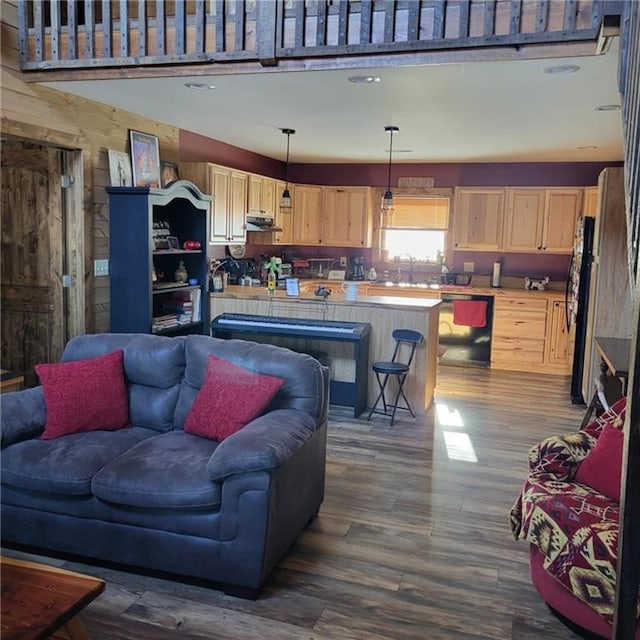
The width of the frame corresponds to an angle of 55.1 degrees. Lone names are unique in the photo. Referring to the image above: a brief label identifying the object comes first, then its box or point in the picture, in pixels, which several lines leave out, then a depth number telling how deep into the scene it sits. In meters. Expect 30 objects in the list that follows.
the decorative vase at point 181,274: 5.77
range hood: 7.04
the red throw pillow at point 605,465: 2.59
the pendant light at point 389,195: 5.70
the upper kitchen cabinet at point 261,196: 7.07
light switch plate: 5.01
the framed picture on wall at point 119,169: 5.09
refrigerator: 5.82
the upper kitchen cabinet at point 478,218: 7.77
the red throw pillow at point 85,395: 3.08
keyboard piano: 5.17
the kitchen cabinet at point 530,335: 7.19
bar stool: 5.08
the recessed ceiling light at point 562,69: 3.52
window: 8.34
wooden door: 4.80
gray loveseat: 2.54
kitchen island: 5.32
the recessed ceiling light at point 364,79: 3.87
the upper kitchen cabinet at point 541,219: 7.48
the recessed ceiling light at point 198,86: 4.22
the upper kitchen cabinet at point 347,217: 8.30
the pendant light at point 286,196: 6.01
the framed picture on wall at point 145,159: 5.37
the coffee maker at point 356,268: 8.41
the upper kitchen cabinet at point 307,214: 8.33
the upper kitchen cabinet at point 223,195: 6.17
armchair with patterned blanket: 2.27
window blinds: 8.31
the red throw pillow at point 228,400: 3.00
